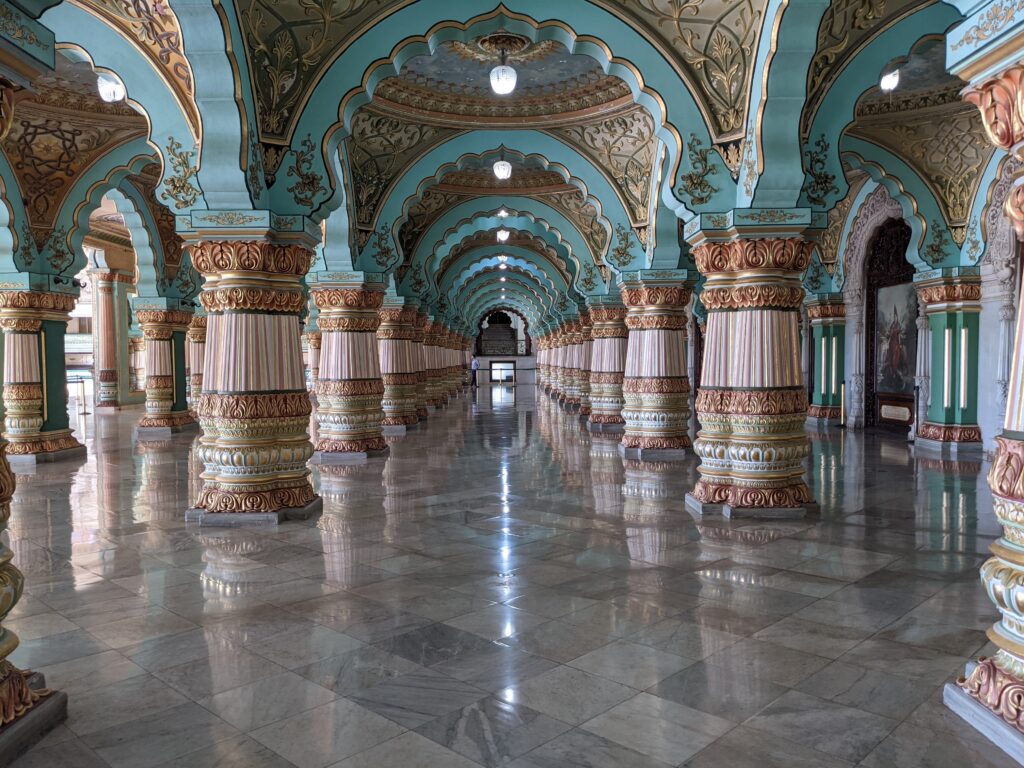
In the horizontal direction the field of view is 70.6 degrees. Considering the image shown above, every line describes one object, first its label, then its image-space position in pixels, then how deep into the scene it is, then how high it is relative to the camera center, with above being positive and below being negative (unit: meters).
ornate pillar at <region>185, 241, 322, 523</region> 6.77 -0.15
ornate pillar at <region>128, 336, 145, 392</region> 25.47 +0.24
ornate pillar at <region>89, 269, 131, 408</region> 22.23 +0.95
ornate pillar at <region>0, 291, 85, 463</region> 11.34 -0.15
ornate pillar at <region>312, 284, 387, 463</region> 11.16 -0.15
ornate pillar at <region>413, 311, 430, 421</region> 18.59 +0.09
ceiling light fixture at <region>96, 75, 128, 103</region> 6.83 +2.68
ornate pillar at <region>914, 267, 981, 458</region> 11.65 -0.08
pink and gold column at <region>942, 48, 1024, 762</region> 2.77 -0.72
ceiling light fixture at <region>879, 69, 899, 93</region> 7.35 +2.86
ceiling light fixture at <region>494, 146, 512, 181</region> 10.65 +2.88
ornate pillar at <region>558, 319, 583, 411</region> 23.48 -0.01
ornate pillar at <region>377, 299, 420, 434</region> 15.80 +0.04
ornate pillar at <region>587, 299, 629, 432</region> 15.97 -0.06
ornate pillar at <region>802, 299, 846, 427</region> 16.17 +0.07
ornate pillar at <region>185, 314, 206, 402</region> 18.95 +0.35
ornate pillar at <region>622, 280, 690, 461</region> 11.30 -0.23
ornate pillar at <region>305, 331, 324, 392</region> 26.60 +0.70
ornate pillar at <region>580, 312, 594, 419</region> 21.19 +0.29
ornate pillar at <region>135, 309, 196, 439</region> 15.90 -0.07
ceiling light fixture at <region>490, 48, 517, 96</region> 7.05 +2.79
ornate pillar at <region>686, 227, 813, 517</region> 6.81 -0.10
